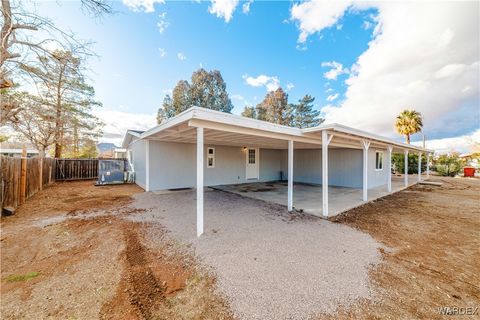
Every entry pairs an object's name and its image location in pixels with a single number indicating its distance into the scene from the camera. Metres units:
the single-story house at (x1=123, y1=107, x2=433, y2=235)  4.47
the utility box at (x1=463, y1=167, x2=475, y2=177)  16.58
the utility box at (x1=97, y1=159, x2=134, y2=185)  10.08
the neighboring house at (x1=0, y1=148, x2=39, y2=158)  19.53
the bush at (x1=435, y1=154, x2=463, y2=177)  17.47
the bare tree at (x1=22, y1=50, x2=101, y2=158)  11.80
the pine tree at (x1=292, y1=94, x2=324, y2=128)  22.61
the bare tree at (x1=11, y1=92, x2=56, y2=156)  9.48
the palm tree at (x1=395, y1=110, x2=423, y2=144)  19.06
